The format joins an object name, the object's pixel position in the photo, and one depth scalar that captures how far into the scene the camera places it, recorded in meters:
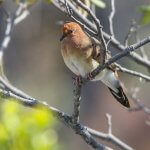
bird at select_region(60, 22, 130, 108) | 8.09
